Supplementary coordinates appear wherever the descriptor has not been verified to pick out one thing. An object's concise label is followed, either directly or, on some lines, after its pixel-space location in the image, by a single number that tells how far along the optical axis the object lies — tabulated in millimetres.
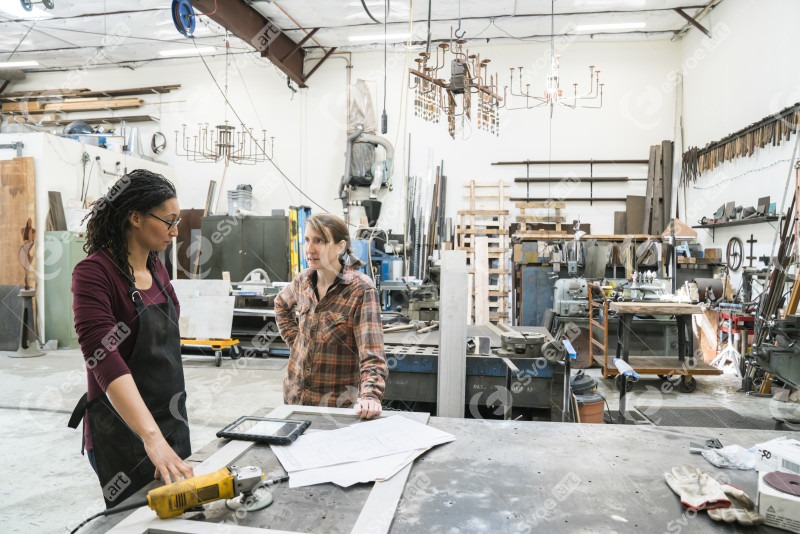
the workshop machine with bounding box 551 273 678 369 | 5008
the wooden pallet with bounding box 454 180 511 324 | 6840
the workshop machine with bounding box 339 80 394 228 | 7133
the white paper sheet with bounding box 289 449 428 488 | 1045
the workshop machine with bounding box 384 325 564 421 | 2443
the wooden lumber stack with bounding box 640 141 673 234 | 6613
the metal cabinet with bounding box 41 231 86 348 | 5859
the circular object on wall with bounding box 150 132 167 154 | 7961
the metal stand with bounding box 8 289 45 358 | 5449
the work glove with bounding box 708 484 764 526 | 901
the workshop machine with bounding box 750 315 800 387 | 3201
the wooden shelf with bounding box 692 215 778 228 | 4445
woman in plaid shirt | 1634
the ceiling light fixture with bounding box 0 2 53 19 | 5662
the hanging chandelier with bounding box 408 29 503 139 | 3209
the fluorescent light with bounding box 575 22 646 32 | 6602
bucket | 2684
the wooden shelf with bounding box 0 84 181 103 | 8000
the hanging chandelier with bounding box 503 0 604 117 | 6973
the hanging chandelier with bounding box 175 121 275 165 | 7516
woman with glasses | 1133
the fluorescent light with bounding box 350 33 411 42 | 7105
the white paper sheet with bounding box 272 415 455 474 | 1144
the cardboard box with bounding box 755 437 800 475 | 1064
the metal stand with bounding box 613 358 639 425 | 1966
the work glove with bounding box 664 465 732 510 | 944
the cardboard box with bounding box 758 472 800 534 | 881
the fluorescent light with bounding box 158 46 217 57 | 7500
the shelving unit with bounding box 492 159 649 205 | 6906
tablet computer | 1242
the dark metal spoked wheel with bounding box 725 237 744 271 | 5188
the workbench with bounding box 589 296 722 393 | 4109
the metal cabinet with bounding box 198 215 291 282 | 6293
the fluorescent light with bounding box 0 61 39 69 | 8047
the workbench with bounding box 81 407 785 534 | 908
